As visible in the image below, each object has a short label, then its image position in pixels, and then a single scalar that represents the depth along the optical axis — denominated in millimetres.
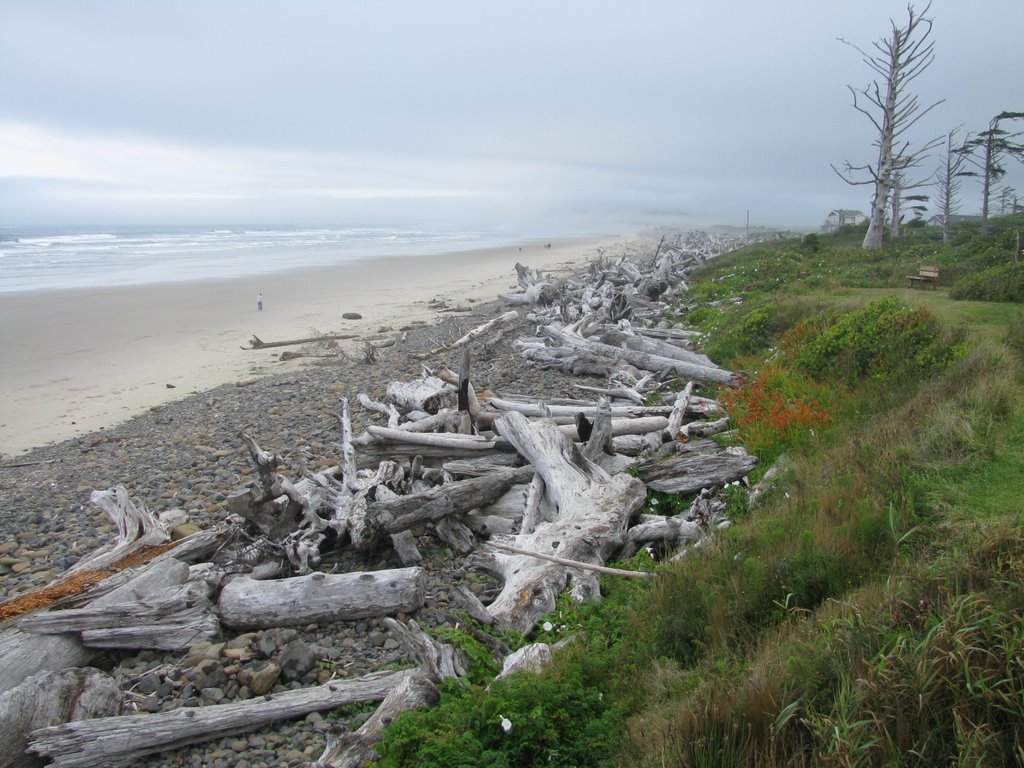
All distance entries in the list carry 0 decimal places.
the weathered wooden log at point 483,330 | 14725
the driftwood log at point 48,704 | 3502
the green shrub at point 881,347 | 7785
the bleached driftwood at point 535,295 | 20594
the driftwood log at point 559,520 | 4836
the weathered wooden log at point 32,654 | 4000
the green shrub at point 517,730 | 3029
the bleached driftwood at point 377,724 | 3404
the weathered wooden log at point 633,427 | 8133
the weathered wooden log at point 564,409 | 8688
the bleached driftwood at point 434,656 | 3907
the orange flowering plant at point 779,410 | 6941
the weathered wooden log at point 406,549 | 5730
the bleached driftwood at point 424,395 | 9219
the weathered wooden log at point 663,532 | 5645
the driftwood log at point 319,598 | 4805
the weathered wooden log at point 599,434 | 7188
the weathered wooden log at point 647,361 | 10576
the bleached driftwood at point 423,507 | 5656
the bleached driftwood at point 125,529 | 5219
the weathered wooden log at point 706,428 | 8055
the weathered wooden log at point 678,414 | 8086
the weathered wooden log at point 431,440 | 7387
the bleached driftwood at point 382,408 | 8594
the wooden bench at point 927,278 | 14375
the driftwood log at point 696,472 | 6570
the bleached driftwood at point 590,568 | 4879
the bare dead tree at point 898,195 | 28517
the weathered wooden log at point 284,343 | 16719
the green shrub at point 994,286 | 11562
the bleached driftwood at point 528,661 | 3782
